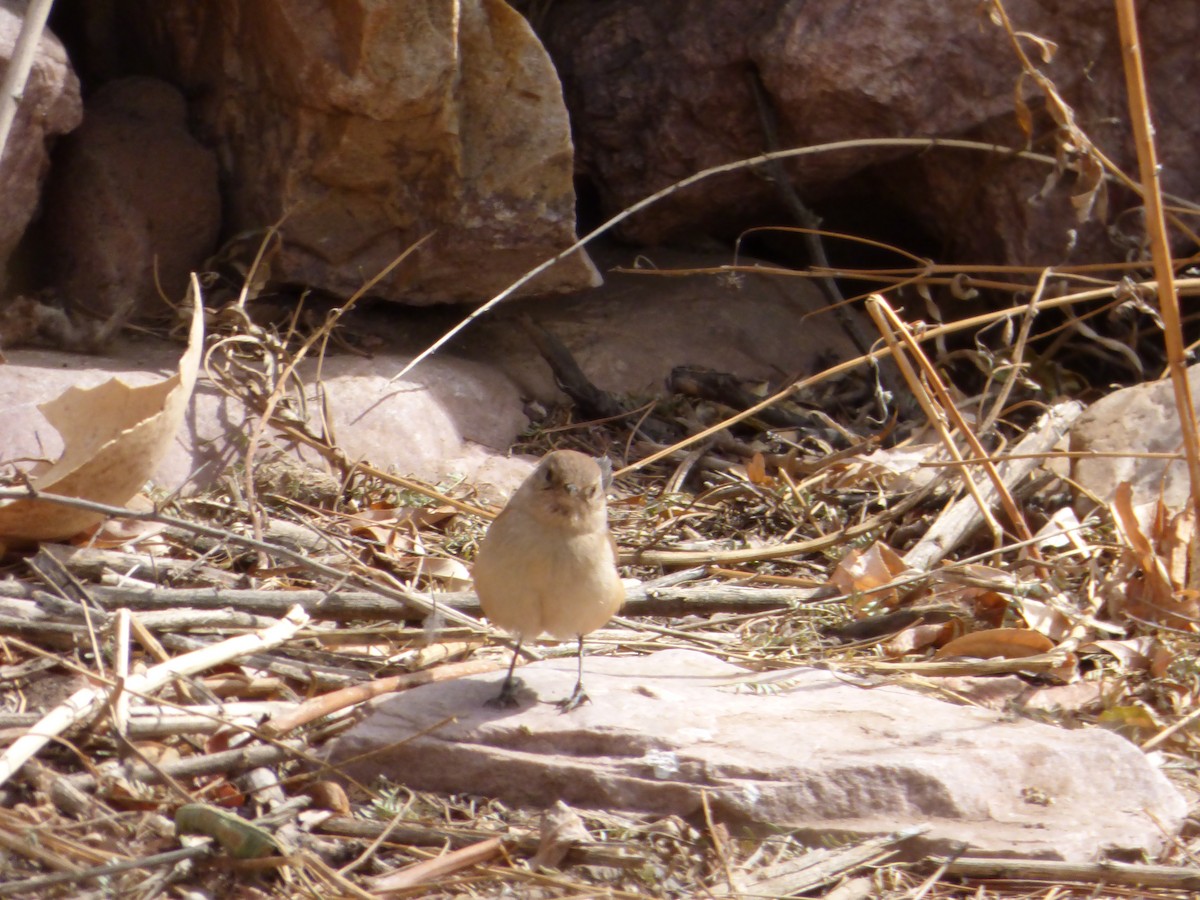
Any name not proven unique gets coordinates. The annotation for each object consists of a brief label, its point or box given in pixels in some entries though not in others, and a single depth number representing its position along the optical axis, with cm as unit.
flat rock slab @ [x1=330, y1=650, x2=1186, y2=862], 533
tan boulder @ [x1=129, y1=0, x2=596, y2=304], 932
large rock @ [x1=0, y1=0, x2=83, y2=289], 851
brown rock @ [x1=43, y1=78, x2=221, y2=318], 957
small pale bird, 608
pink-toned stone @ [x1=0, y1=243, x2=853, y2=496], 863
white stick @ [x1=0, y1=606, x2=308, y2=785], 508
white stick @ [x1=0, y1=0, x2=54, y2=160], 509
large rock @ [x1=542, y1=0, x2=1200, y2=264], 1063
